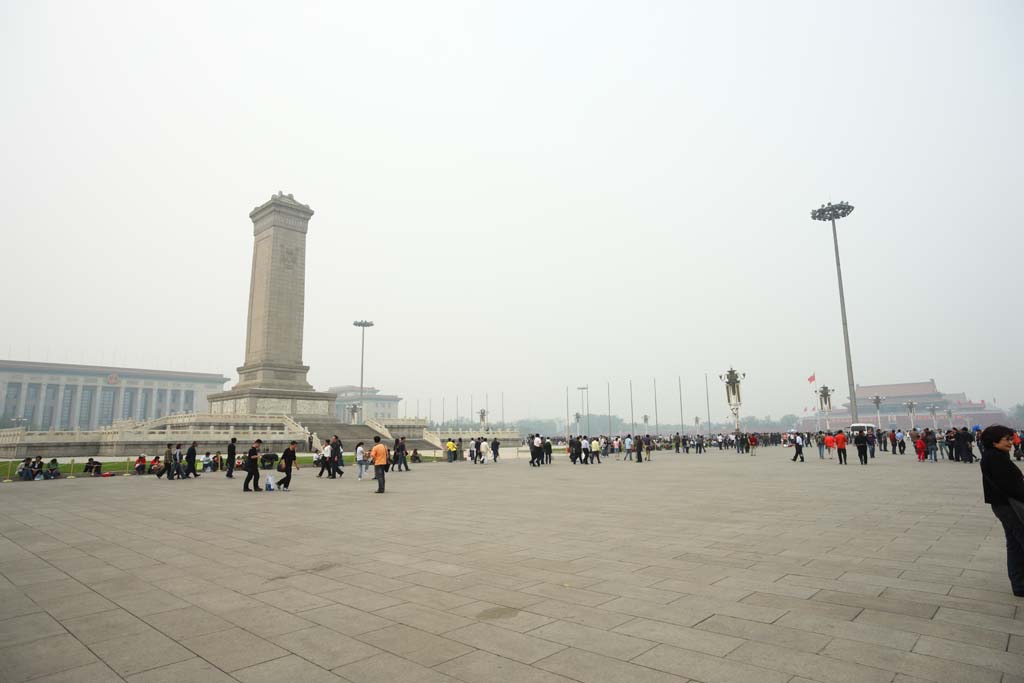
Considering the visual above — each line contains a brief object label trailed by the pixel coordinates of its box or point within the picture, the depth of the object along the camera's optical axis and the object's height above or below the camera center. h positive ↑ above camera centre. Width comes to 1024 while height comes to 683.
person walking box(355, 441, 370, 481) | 21.72 -1.36
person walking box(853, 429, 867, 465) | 23.37 -1.19
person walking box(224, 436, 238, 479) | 21.03 -1.29
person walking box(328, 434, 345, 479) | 22.50 -1.44
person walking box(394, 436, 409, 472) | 26.62 -1.48
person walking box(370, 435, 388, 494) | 16.14 -1.08
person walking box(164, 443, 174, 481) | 22.23 -1.51
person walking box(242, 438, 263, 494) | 16.81 -1.22
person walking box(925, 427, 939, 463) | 25.23 -1.21
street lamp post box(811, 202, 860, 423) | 38.25 +15.69
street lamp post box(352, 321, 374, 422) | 68.19 +12.18
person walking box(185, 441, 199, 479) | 22.53 -1.36
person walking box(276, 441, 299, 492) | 17.22 -1.18
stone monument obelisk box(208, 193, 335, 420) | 50.00 +9.41
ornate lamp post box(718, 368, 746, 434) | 55.24 +3.01
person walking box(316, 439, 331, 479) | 22.39 -1.43
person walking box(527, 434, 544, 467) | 29.88 -1.53
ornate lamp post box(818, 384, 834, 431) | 78.70 +3.12
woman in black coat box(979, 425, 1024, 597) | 5.49 -0.73
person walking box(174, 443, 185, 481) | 22.30 -1.54
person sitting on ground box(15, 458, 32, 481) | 21.62 -1.72
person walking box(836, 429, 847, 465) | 24.06 -1.20
